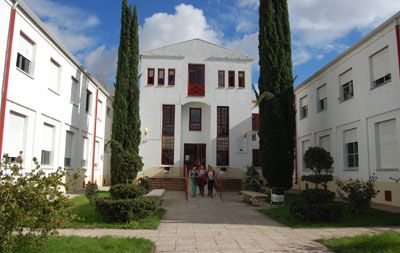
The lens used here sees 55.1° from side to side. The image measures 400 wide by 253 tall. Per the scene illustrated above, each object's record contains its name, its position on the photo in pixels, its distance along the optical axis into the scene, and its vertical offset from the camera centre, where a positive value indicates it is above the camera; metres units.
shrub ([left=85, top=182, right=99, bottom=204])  12.48 -0.73
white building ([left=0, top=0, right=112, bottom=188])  13.34 +3.10
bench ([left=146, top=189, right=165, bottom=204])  14.18 -0.96
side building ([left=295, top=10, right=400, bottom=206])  14.88 +2.90
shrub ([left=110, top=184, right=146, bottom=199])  10.88 -0.63
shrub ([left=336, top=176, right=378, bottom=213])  12.15 -0.70
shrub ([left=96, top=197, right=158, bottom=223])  10.40 -1.08
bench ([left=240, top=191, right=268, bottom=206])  15.85 -1.14
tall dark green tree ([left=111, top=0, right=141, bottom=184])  20.78 +4.12
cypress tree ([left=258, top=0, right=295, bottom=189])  18.41 +3.69
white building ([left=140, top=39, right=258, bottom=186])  27.83 +4.58
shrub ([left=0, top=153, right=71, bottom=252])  5.30 -0.55
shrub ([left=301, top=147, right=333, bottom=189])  15.77 +0.40
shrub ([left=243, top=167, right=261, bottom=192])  21.27 -0.63
